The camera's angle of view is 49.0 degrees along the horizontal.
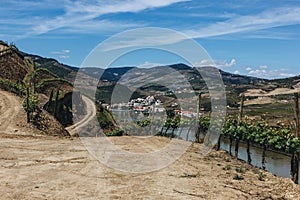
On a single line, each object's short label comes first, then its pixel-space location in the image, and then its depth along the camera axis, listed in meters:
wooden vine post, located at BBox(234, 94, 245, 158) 20.33
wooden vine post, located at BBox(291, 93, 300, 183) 14.41
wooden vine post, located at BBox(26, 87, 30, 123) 26.93
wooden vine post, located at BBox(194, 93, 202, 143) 25.98
